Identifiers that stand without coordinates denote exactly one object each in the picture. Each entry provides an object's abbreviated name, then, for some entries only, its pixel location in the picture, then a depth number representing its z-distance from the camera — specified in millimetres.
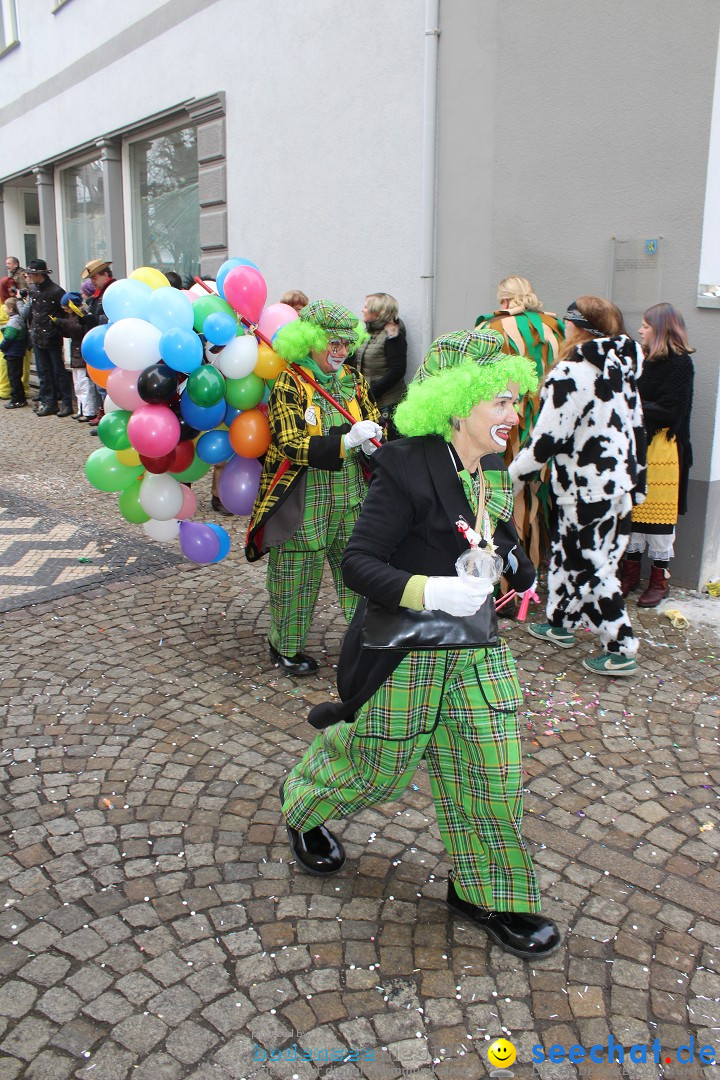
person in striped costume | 5156
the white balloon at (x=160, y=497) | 4406
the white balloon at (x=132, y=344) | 3949
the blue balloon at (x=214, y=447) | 4402
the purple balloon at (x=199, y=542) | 4512
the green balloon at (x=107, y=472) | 4457
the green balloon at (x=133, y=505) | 4535
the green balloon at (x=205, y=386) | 4066
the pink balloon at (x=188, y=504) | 4586
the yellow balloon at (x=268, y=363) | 4297
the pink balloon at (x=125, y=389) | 4137
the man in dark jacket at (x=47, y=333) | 11719
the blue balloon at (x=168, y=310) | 4070
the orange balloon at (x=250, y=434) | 4297
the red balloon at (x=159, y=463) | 4285
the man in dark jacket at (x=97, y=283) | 10422
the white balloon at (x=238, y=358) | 4188
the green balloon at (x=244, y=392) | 4293
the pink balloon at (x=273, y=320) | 4426
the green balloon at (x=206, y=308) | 4258
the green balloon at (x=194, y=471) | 4551
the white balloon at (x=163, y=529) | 4594
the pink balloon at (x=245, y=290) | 4273
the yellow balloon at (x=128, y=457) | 4445
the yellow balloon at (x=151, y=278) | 4460
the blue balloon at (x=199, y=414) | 4184
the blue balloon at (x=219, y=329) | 4090
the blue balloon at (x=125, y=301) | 4117
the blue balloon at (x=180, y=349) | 3965
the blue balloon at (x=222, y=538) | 4578
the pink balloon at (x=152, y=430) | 4031
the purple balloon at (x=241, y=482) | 4473
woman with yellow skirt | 5109
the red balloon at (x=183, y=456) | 4391
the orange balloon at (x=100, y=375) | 4363
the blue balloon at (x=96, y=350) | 4227
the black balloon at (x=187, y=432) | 4301
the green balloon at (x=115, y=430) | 4281
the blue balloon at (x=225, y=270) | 4398
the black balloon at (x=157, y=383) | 3996
